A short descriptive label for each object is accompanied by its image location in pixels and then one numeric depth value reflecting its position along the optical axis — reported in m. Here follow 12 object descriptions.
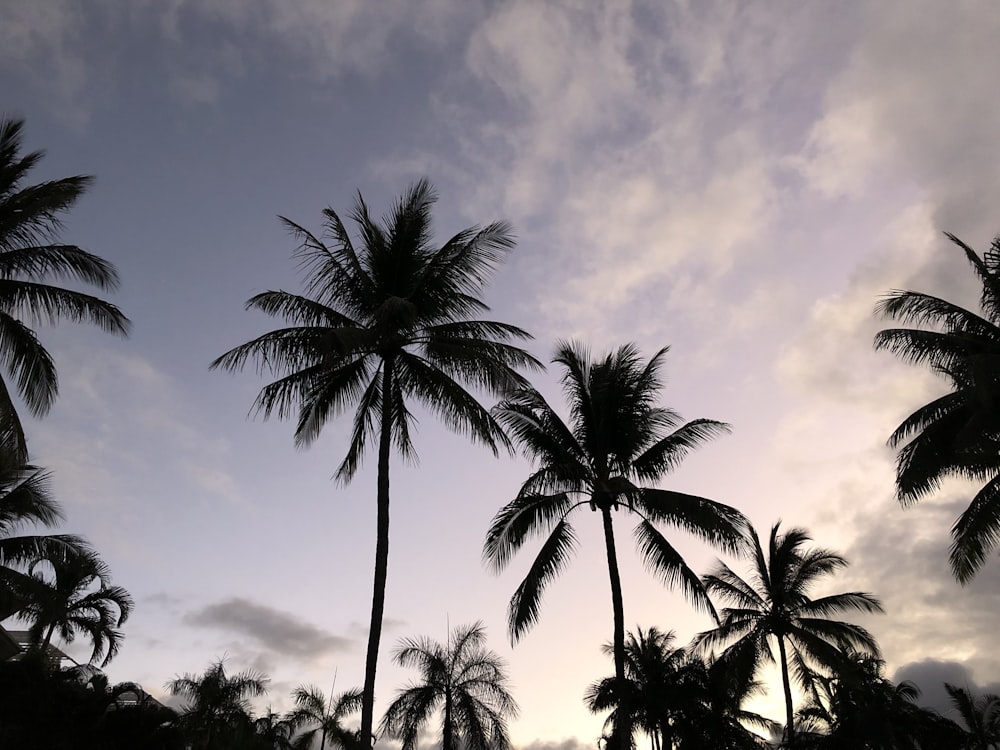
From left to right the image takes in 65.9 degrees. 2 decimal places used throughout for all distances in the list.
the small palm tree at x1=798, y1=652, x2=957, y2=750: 28.73
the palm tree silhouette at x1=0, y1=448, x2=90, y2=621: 17.77
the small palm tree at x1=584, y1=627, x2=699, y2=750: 25.84
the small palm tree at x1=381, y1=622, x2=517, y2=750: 30.09
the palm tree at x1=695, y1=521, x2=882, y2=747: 30.02
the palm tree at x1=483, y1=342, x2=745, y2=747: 20.19
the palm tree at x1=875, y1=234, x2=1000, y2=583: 17.09
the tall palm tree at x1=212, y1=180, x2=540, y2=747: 17.39
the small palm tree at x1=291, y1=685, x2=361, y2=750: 40.09
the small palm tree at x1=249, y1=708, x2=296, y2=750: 35.94
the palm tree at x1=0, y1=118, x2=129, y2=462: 15.64
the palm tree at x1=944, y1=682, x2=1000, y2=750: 43.34
